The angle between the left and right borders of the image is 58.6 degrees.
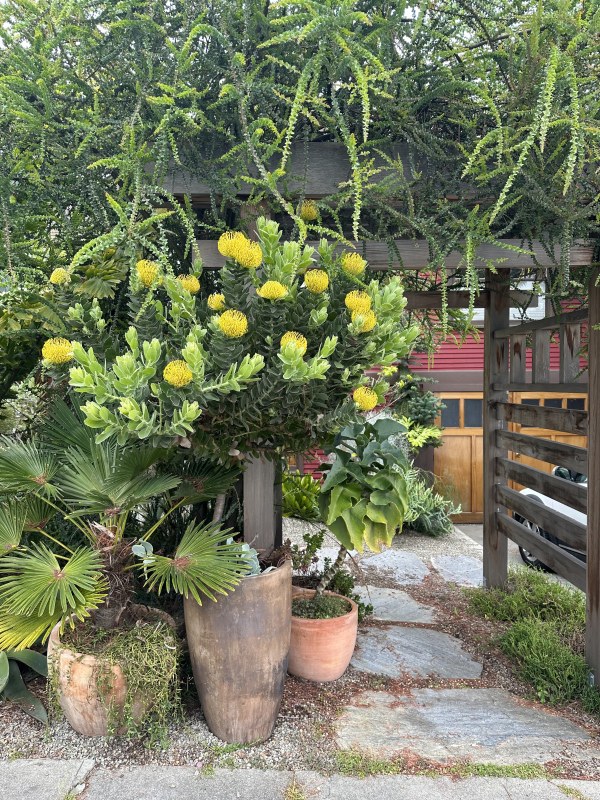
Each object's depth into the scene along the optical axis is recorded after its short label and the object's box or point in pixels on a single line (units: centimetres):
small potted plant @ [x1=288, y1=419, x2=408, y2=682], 228
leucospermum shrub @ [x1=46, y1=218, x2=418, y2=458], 148
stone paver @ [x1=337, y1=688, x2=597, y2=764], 208
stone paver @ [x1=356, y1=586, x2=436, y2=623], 346
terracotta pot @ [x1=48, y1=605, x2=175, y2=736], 196
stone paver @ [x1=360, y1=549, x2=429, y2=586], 432
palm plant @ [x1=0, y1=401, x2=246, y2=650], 182
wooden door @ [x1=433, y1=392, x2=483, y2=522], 631
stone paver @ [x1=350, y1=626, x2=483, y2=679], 275
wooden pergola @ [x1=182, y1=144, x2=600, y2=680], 230
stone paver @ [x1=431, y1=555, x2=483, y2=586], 422
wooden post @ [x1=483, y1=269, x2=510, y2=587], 385
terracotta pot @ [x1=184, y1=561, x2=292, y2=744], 197
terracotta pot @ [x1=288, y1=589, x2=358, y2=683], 246
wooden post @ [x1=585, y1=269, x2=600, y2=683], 248
